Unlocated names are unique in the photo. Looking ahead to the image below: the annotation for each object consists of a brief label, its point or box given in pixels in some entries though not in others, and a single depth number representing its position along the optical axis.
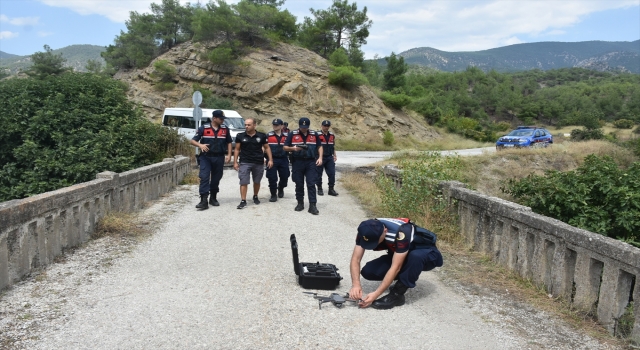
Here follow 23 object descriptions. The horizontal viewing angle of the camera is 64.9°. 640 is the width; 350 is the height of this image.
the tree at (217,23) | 37.56
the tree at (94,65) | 55.27
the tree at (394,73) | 53.88
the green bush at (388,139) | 38.16
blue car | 27.43
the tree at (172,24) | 46.25
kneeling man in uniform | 4.82
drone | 4.93
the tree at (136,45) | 44.56
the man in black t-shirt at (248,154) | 10.16
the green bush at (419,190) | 8.48
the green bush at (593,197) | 7.05
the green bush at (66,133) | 12.80
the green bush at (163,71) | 38.25
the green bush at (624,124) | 63.24
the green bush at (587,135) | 35.81
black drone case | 5.41
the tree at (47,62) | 44.59
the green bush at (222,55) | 36.97
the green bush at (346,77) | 39.06
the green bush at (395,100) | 44.22
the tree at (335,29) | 47.38
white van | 23.00
